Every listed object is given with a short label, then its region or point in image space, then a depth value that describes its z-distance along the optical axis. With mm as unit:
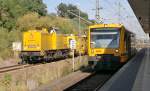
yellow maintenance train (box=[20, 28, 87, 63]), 22467
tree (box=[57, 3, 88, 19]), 76851
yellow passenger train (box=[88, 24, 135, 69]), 15271
